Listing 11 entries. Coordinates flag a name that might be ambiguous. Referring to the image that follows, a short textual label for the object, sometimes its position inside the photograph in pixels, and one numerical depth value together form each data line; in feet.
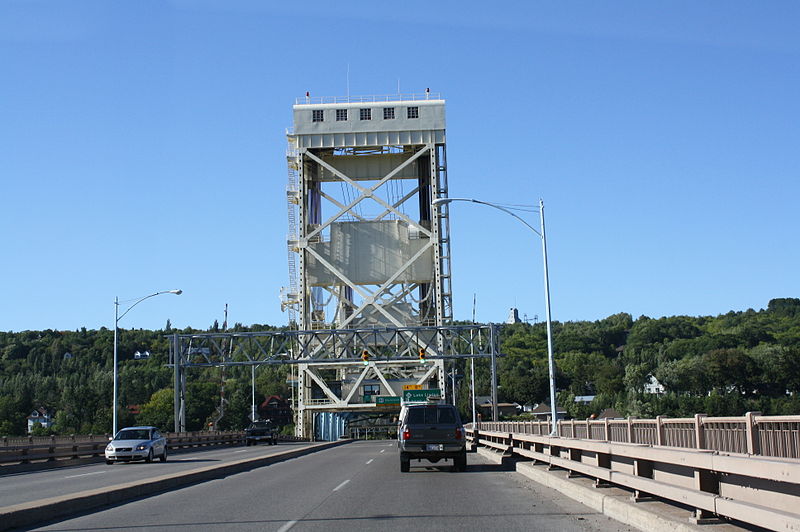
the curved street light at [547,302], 94.85
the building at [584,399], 564.18
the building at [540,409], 577.43
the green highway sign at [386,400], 243.73
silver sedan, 114.32
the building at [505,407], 556.47
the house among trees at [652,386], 509.35
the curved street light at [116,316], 171.76
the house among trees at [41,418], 609.83
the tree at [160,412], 521.65
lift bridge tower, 258.37
